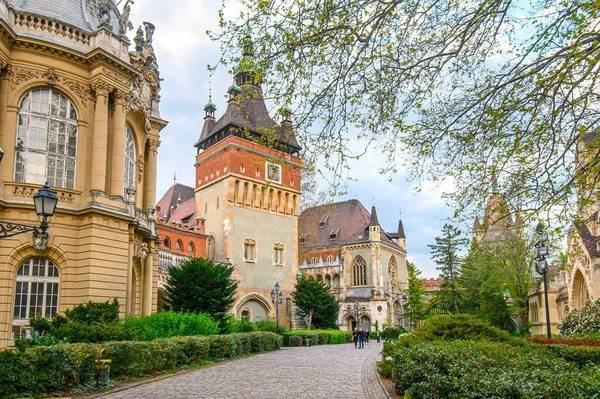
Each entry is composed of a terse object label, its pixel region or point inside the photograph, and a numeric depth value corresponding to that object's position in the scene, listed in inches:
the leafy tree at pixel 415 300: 2233.0
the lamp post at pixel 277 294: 1296.4
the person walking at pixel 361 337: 1390.3
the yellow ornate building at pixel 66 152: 706.8
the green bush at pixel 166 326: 692.6
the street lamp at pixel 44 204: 402.9
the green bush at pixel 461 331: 562.8
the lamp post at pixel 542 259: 738.2
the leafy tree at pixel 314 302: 1759.4
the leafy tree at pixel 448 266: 1946.4
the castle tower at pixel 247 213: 1766.7
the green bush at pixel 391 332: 1950.1
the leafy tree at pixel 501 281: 1502.2
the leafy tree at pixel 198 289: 1083.9
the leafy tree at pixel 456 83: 339.9
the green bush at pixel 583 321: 952.9
